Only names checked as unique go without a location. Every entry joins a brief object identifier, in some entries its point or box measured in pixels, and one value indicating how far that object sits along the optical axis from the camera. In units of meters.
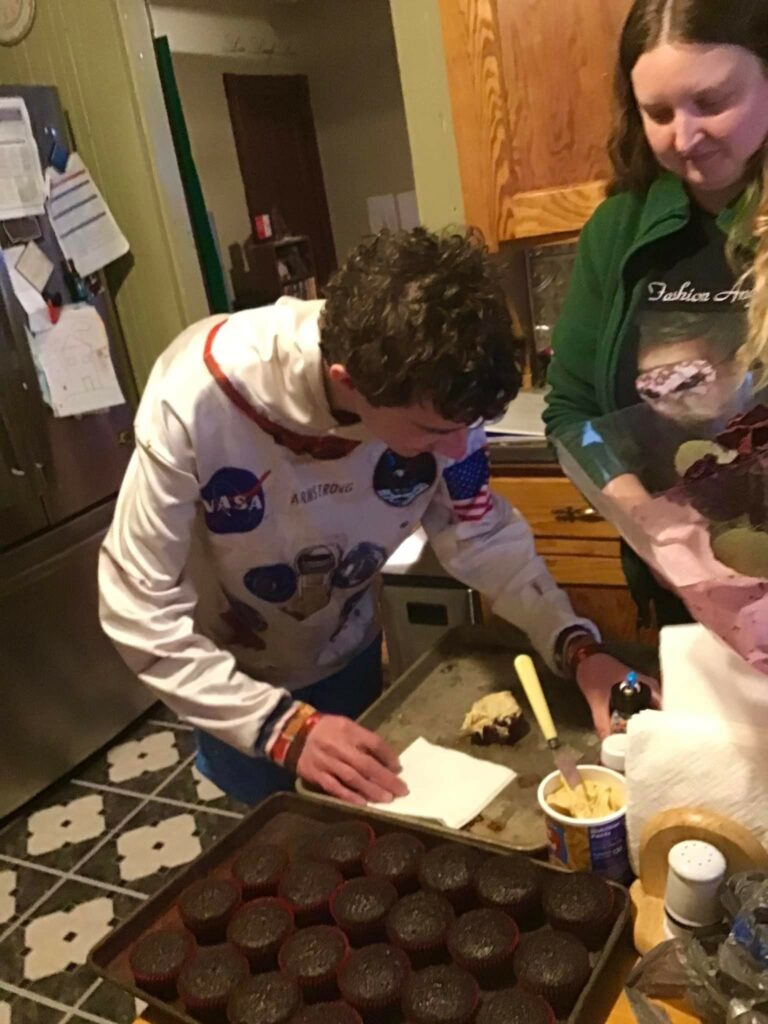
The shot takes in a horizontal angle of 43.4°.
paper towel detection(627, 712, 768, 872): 0.72
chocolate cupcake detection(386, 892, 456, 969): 0.80
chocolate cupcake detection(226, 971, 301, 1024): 0.75
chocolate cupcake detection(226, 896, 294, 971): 0.81
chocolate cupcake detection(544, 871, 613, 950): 0.78
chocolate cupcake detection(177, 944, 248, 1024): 0.77
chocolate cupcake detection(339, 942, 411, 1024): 0.75
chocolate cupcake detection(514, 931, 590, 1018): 0.73
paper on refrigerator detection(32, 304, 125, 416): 2.46
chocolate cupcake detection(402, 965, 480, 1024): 0.73
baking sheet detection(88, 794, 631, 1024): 0.75
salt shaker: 0.69
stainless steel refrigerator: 2.39
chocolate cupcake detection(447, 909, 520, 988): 0.77
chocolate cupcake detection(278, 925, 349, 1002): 0.78
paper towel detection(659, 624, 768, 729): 0.73
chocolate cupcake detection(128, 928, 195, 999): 0.79
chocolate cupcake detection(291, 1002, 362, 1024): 0.74
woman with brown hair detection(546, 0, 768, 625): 1.03
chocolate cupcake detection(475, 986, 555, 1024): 0.71
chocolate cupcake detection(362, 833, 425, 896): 0.86
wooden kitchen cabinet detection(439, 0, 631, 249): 1.92
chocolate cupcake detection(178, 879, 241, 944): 0.84
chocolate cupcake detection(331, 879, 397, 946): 0.82
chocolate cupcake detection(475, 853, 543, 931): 0.81
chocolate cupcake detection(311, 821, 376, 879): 0.89
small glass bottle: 0.94
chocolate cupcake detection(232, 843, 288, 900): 0.88
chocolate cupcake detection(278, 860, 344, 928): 0.85
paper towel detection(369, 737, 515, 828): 0.99
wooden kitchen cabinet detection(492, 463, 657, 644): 2.09
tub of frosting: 0.82
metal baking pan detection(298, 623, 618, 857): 0.97
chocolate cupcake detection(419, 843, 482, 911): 0.83
